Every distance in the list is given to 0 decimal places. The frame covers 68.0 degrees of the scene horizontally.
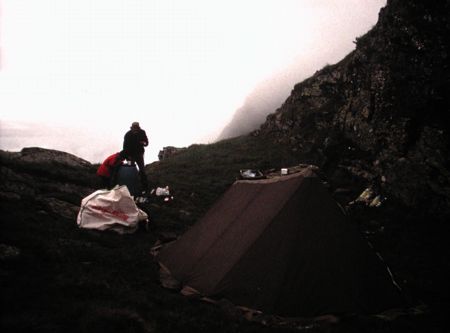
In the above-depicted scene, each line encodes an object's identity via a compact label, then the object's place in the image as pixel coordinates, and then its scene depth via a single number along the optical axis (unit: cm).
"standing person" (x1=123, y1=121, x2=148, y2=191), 1300
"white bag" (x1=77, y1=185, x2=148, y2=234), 945
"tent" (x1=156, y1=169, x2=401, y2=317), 565
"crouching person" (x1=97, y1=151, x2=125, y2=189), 1191
